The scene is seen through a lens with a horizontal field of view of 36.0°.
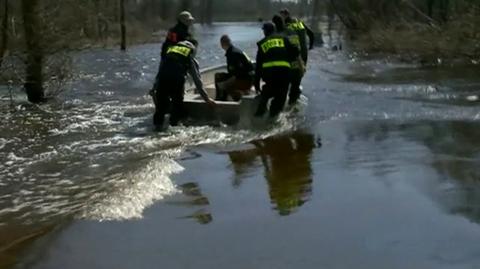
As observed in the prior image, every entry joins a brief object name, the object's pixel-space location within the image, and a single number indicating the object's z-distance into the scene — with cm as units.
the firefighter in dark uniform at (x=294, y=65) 1236
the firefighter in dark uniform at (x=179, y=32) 1205
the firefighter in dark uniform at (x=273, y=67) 1195
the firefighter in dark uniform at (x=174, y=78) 1191
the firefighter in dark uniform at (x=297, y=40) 1332
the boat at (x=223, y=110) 1227
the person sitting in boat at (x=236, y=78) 1321
